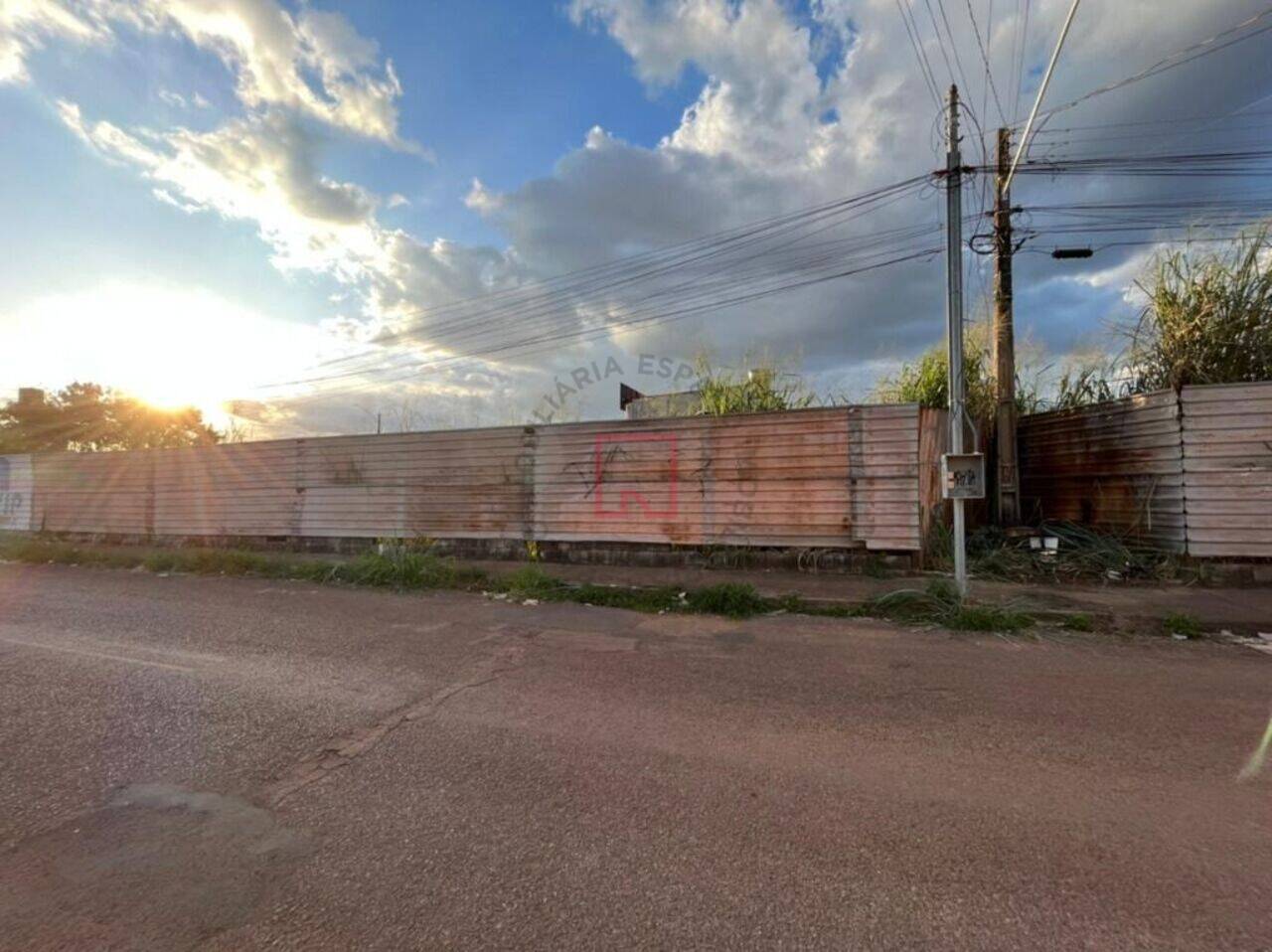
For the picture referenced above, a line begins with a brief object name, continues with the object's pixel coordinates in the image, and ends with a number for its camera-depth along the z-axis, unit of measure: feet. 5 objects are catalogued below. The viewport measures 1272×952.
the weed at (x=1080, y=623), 18.79
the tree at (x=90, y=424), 89.04
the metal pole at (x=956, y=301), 21.50
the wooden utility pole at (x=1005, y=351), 33.71
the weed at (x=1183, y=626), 18.01
